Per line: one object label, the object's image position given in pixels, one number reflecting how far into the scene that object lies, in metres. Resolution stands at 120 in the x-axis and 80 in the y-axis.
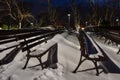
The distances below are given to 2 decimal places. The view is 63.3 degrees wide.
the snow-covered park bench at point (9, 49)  3.18
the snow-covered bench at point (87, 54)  2.71
